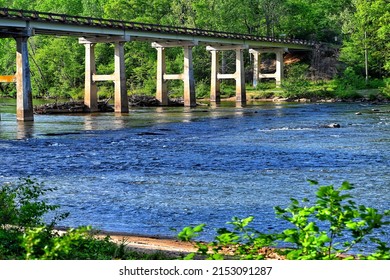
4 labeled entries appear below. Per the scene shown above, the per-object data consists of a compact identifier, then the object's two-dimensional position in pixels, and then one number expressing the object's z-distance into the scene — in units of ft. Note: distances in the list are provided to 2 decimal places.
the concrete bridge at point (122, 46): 168.04
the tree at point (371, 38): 285.68
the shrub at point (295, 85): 278.26
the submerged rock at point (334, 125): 144.57
